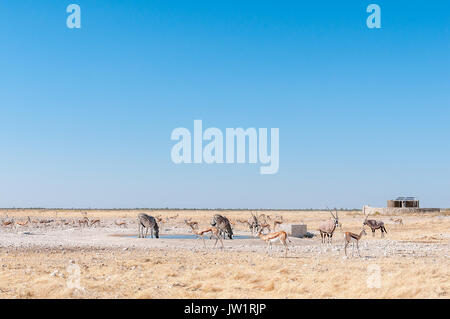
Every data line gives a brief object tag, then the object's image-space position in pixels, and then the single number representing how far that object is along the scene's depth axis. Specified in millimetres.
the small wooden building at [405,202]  76812
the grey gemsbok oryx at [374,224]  30578
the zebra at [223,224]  27781
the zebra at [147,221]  28236
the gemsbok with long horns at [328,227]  25125
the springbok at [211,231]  22469
